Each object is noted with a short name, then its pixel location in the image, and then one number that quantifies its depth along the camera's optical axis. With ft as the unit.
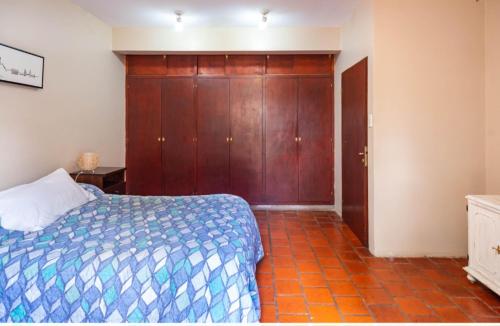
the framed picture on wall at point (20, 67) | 7.93
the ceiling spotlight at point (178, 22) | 12.26
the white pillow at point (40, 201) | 6.53
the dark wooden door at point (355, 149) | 10.42
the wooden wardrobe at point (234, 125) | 15.07
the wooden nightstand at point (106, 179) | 10.41
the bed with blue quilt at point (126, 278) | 4.98
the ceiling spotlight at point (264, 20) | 11.90
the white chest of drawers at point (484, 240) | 6.95
